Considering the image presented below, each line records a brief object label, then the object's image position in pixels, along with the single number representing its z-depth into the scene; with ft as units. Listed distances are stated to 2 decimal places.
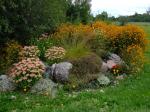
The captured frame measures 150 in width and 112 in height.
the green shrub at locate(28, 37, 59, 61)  16.12
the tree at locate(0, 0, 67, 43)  16.18
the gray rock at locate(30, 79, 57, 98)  12.57
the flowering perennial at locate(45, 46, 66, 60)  15.06
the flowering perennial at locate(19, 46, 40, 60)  15.28
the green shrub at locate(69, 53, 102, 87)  13.82
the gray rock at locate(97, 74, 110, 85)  13.94
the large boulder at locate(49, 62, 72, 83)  13.76
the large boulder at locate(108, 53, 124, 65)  16.37
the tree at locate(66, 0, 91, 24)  26.86
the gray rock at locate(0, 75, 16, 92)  13.09
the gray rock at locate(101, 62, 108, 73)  15.35
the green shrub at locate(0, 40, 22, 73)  15.58
